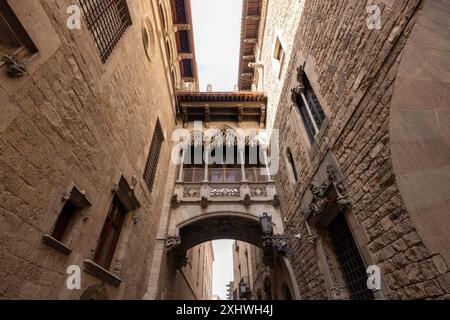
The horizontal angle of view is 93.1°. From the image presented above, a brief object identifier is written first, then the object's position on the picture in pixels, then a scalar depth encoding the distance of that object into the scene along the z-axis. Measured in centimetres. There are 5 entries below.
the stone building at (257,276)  844
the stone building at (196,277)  1074
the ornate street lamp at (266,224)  559
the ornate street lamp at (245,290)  1319
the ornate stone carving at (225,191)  900
